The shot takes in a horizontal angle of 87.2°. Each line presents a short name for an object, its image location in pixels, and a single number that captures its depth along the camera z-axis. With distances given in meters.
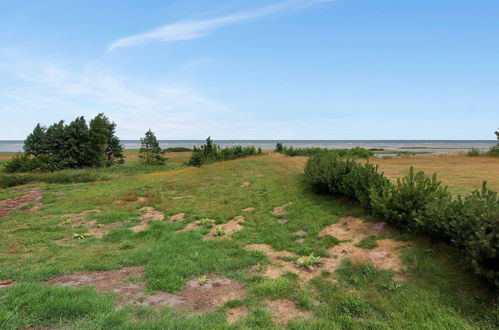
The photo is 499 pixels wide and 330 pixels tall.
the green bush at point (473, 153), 25.95
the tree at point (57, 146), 40.16
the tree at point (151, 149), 52.72
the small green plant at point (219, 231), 7.88
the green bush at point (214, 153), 32.72
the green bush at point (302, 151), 32.39
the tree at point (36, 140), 46.12
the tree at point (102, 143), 42.72
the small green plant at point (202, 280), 4.97
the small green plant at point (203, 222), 9.00
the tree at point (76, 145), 40.91
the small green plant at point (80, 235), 7.89
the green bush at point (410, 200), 6.24
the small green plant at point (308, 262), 5.63
